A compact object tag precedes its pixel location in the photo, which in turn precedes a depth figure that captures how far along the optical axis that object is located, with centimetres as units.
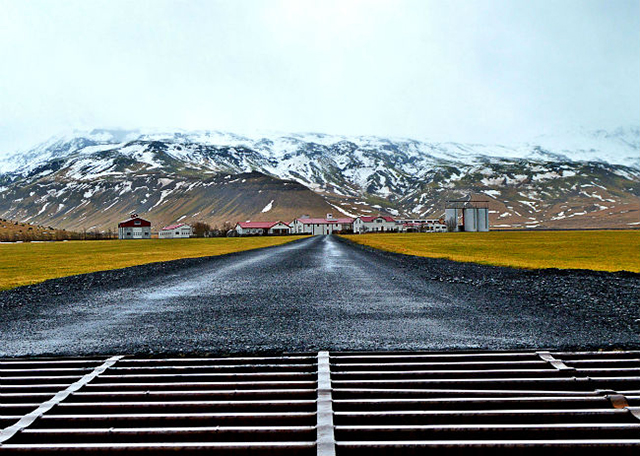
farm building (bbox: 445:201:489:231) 18238
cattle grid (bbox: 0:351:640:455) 400
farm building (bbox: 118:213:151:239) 17836
